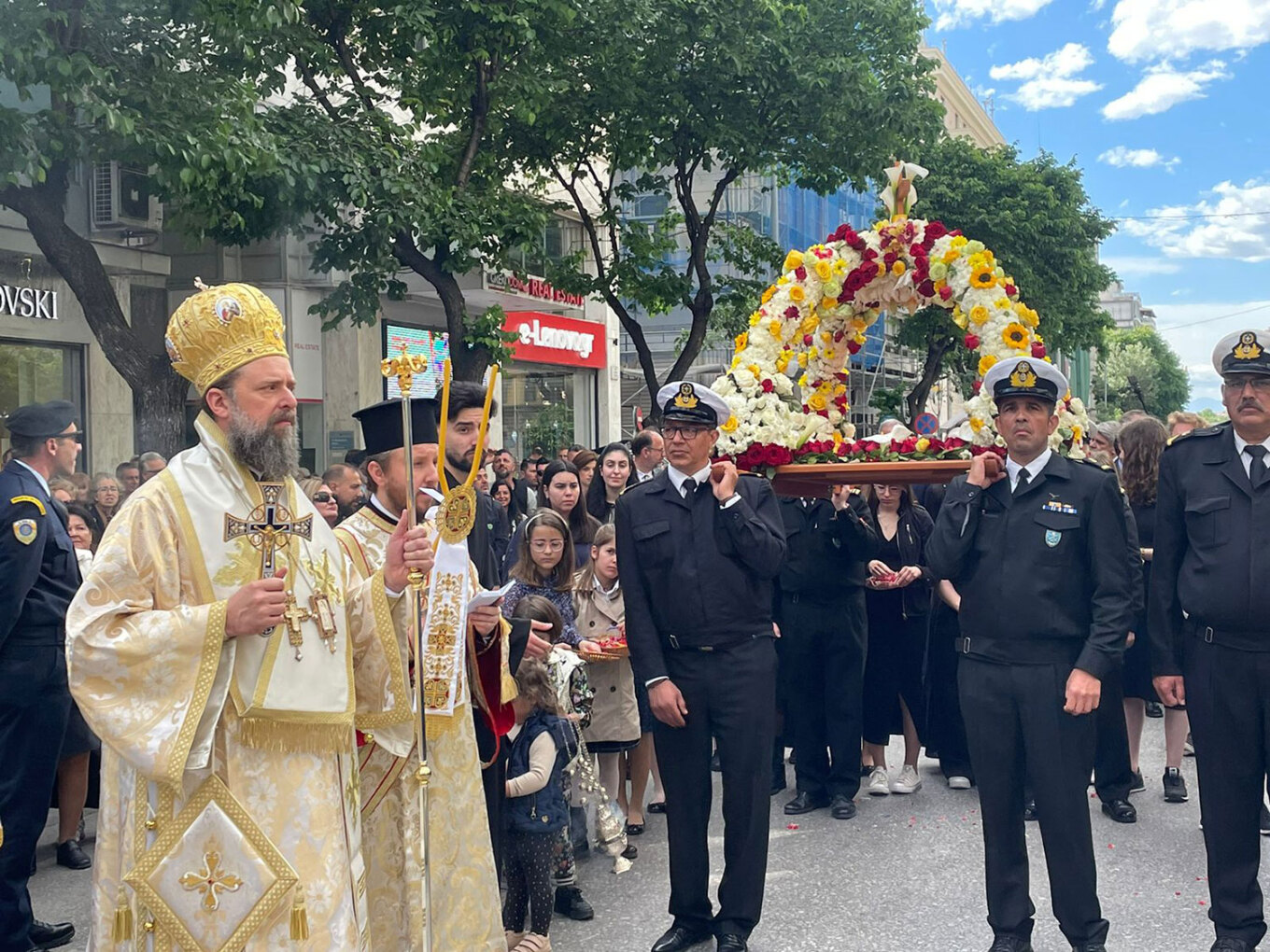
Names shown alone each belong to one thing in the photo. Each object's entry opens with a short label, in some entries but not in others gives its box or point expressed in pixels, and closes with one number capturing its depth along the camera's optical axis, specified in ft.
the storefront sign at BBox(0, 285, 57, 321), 48.14
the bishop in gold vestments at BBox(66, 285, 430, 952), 10.93
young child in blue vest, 17.03
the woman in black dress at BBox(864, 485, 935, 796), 25.81
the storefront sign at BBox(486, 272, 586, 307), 71.36
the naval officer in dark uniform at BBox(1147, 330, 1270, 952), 15.76
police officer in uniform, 17.89
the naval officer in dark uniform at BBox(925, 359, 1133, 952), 15.94
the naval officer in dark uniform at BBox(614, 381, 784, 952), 16.87
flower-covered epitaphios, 20.49
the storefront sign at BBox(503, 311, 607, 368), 84.48
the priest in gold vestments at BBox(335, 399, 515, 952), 13.50
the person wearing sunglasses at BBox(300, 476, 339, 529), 29.58
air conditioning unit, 52.90
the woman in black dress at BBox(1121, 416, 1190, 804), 24.80
